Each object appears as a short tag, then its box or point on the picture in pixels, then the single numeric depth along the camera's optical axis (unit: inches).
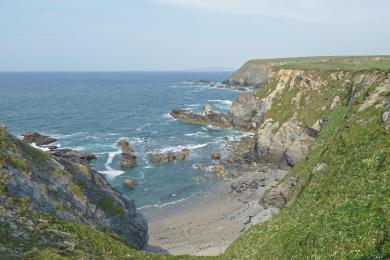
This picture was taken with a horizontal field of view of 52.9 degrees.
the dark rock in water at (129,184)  2751.0
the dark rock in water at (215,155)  3442.4
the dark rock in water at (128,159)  3196.4
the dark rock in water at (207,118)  4766.5
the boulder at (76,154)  3189.0
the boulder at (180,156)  3412.9
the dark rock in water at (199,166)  3174.2
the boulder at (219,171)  3022.4
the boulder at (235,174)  2988.4
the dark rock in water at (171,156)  3368.6
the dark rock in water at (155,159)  3324.3
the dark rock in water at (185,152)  3489.2
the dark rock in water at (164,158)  3341.5
